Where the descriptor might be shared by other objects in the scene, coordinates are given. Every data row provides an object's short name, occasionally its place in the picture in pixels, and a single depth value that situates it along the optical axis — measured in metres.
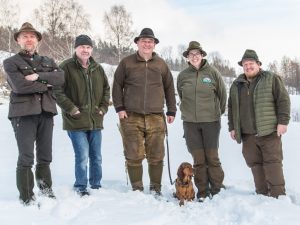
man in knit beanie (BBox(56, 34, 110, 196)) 4.78
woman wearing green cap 4.90
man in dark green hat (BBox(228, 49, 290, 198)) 4.54
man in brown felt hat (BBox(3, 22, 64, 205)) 4.04
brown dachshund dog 4.55
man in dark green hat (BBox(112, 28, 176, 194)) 4.95
